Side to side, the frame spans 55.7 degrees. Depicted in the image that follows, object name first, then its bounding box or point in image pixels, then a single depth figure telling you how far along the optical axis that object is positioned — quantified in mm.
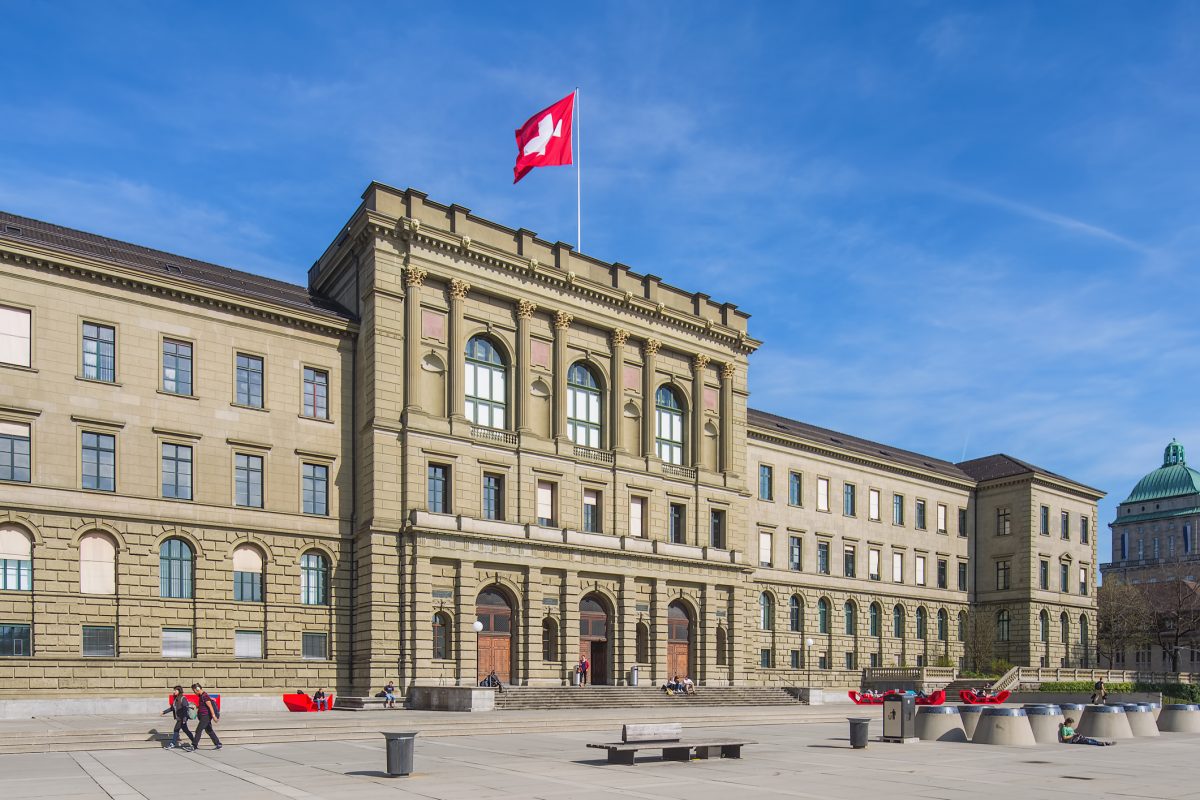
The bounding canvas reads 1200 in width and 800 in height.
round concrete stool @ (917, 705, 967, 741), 32875
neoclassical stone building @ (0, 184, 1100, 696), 41406
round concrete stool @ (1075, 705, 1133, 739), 33656
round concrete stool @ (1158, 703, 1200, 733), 38781
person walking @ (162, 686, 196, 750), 28781
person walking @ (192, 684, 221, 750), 28500
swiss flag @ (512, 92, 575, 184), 53062
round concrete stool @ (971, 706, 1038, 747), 31391
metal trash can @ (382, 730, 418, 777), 22859
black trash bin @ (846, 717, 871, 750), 30484
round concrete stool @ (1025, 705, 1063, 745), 32625
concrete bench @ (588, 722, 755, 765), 25562
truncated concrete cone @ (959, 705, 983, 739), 32094
